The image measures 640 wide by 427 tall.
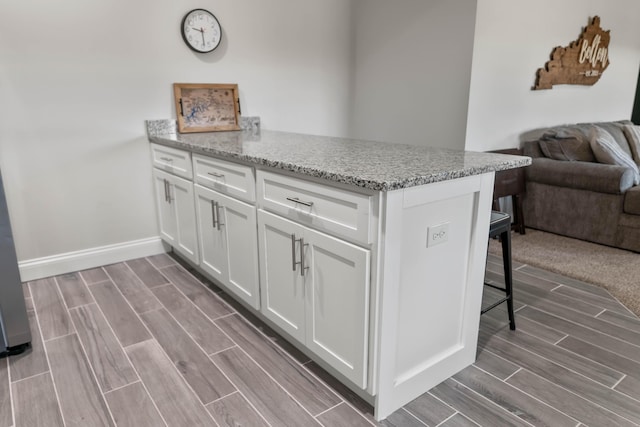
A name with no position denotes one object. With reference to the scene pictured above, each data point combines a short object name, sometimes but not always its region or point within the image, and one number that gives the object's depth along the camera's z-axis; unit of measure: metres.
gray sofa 3.27
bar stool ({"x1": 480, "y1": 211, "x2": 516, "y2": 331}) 1.95
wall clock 2.97
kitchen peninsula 1.44
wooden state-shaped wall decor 3.80
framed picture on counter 3.07
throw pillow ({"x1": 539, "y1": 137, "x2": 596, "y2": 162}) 3.72
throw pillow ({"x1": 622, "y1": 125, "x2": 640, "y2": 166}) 4.09
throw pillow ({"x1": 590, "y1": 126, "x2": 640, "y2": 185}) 3.50
